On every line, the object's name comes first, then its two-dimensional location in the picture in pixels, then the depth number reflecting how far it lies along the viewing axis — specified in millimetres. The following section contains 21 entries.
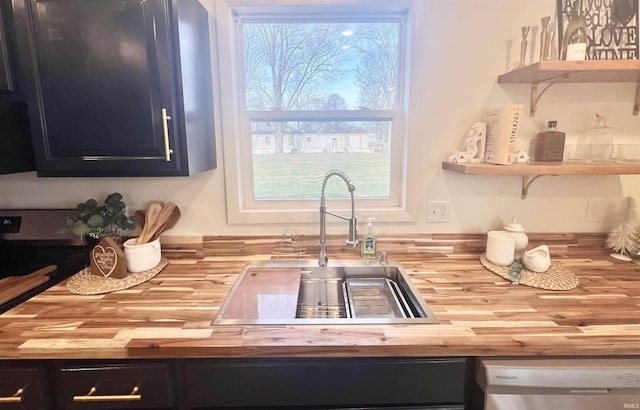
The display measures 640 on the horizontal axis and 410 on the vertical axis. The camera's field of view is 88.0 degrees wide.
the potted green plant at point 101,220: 1408
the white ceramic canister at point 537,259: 1423
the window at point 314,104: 1597
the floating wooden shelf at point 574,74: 1264
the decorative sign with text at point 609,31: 1460
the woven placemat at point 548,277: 1312
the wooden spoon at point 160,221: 1535
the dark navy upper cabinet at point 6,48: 1189
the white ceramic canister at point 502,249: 1495
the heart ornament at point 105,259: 1384
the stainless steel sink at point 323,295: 1149
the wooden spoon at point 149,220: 1526
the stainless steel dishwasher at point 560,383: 956
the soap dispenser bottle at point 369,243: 1592
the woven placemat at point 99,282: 1290
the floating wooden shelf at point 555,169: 1335
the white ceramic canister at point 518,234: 1548
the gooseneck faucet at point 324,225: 1476
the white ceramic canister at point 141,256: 1445
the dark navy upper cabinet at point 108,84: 1173
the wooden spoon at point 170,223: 1558
